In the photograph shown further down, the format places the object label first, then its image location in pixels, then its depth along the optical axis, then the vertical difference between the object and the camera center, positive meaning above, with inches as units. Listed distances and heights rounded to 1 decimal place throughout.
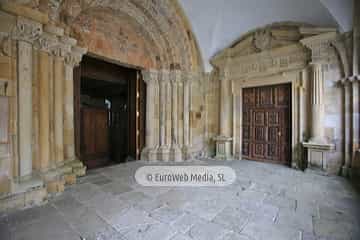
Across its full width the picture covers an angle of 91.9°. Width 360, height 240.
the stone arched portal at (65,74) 81.4 +29.6
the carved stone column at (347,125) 130.8 -5.3
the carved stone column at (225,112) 193.8 +7.5
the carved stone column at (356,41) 123.0 +55.3
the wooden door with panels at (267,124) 165.5 -5.4
